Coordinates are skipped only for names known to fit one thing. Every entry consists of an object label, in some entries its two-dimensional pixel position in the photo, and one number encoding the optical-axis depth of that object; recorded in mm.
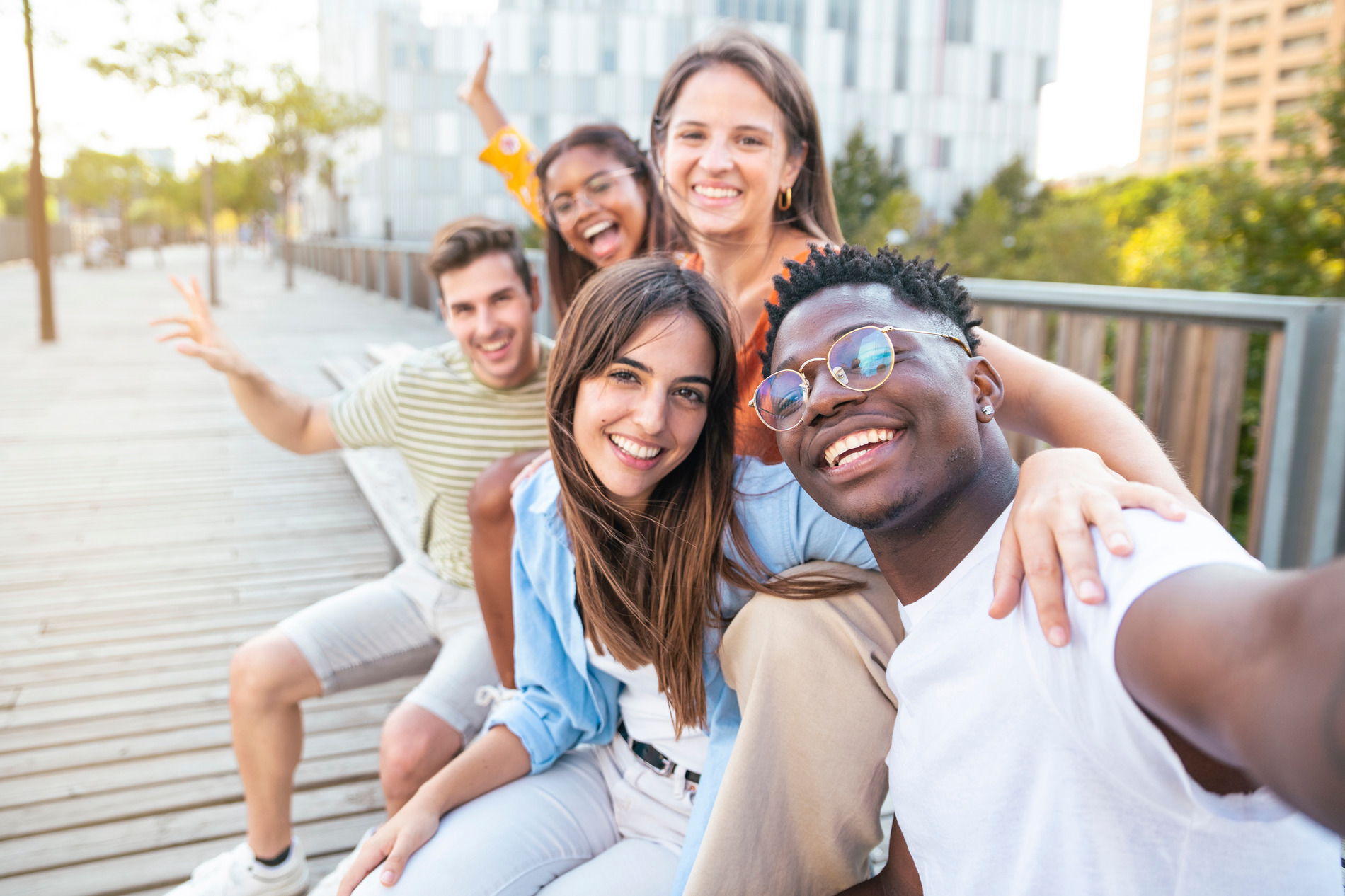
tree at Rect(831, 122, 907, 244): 36688
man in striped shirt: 2441
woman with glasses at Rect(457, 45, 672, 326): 2973
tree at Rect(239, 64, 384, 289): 22984
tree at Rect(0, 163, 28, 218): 62219
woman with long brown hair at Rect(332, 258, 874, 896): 1811
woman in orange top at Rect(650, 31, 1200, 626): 2393
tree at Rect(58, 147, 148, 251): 38531
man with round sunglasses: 762
